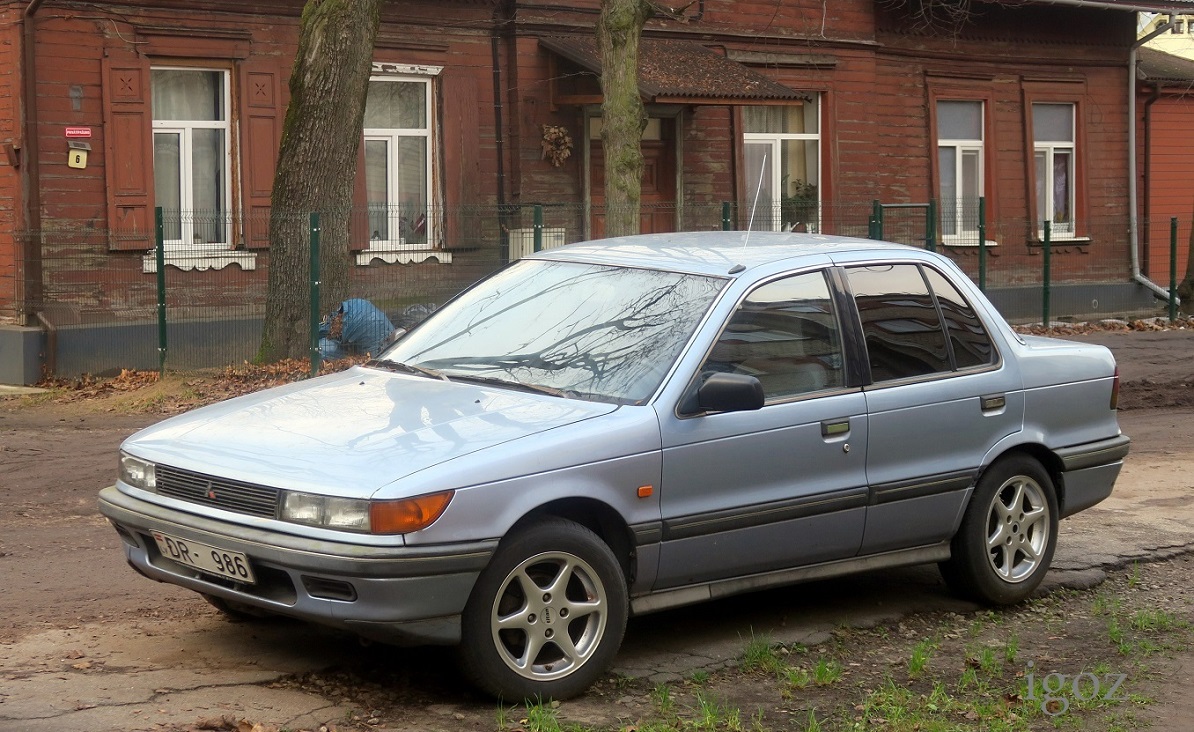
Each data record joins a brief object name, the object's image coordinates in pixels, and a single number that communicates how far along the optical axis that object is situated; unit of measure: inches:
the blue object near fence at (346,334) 556.4
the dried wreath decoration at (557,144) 748.6
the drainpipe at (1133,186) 990.4
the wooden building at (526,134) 612.7
